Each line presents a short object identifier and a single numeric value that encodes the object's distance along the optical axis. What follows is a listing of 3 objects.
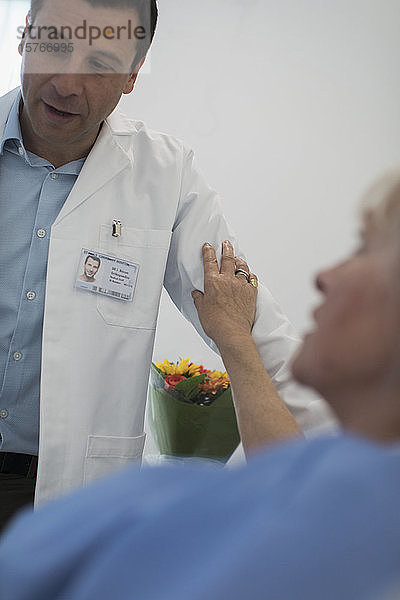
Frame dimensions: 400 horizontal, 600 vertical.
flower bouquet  1.84
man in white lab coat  1.51
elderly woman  0.48
